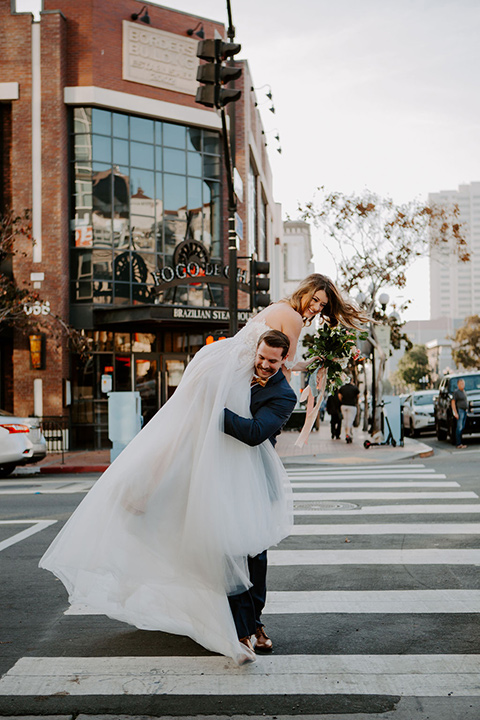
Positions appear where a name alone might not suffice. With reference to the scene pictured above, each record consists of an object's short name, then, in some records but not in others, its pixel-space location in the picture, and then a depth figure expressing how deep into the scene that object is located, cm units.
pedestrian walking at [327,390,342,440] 2531
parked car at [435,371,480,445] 2197
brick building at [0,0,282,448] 2280
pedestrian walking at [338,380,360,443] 2270
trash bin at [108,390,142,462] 1709
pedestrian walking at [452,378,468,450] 2028
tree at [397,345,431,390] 10969
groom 422
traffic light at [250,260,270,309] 1590
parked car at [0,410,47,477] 1512
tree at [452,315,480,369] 7475
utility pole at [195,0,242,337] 1151
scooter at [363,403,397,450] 2044
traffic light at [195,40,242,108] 1150
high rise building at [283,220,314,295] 6562
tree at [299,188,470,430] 2738
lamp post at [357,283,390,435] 2283
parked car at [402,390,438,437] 2717
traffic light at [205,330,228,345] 1907
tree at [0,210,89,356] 2058
